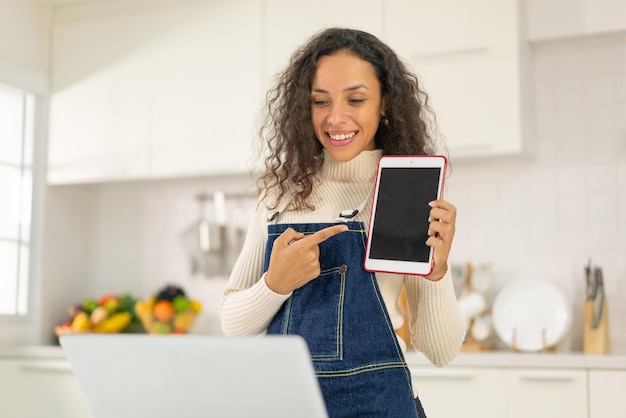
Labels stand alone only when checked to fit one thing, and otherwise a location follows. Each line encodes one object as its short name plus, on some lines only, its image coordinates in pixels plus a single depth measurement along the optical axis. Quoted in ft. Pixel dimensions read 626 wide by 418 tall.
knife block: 10.00
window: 12.54
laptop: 2.61
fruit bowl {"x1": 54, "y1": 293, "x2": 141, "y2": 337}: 12.53
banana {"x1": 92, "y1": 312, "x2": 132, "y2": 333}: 12.53
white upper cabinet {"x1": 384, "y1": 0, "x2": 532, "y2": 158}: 10.40
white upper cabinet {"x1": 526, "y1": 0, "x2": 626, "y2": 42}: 10.52
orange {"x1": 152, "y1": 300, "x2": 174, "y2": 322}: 12.19
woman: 4.20
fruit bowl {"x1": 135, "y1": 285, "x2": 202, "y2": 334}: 12.21
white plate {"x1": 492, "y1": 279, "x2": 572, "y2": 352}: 10.44
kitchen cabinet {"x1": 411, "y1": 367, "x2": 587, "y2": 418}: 9.05
